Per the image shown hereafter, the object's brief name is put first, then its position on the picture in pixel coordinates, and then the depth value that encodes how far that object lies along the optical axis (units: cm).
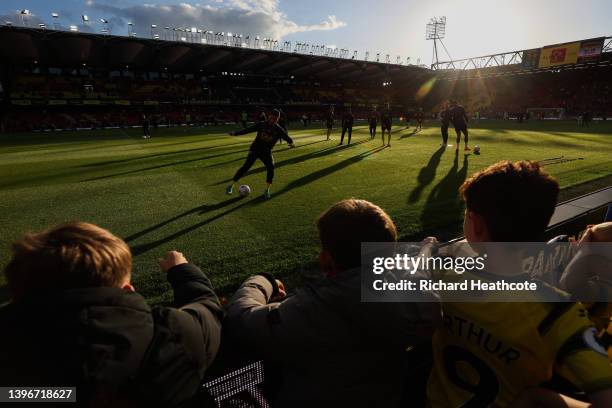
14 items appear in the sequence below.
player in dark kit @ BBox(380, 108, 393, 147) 1766
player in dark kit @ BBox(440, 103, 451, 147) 1452
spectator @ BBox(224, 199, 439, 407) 138
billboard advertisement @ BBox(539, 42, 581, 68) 4196
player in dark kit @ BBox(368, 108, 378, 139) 2059
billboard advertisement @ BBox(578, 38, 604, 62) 3962
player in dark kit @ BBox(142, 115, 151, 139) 2428
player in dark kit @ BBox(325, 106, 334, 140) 2034
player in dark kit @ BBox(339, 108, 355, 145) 1761
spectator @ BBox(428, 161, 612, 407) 123
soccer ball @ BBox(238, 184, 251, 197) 785
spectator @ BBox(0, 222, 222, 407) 100
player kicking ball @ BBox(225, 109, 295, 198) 808
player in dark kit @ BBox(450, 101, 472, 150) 1337
